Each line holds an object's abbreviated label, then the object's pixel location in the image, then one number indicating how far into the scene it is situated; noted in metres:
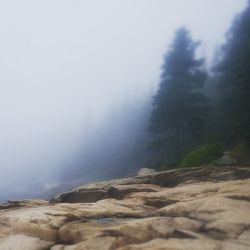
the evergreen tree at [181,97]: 22.84
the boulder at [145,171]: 16.63
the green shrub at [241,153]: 14.31
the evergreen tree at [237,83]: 17.95
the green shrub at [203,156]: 15.04
